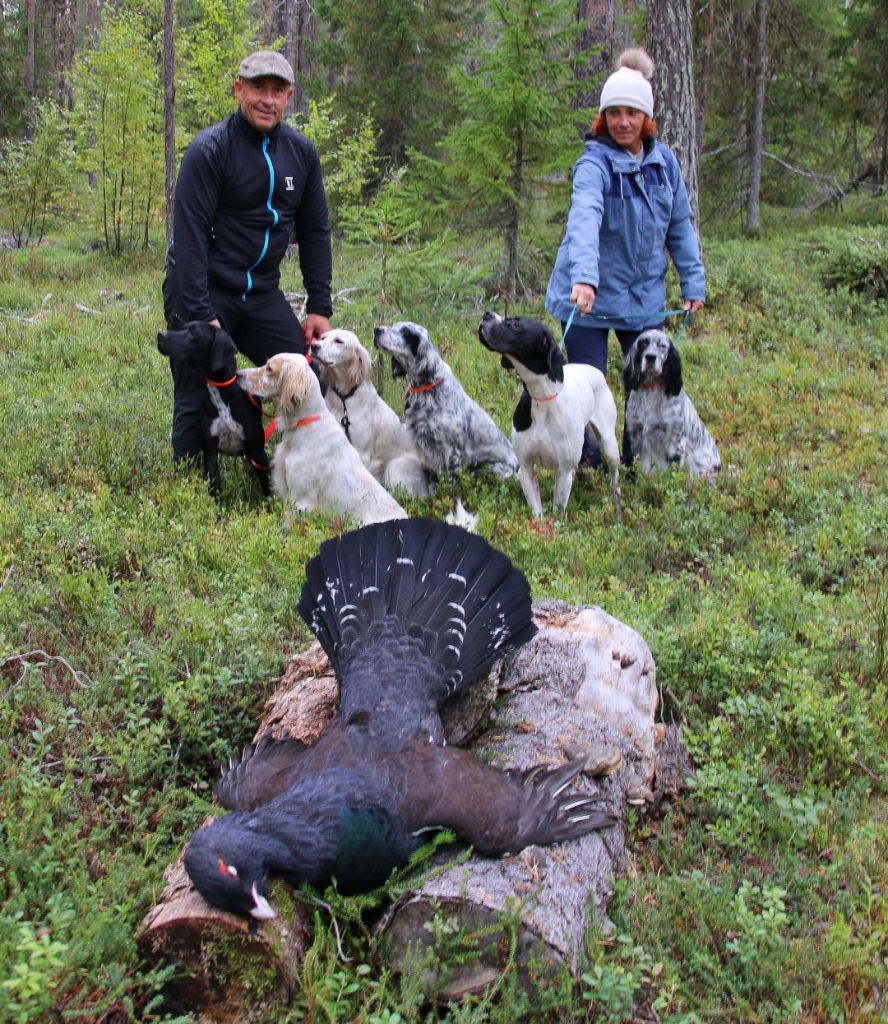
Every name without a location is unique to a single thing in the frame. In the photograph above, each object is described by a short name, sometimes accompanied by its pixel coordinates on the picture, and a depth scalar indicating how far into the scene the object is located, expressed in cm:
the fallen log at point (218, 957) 284
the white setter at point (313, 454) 698
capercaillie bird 298
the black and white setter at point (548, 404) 692
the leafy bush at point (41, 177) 1920
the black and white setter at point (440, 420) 777
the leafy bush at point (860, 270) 1337
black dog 686
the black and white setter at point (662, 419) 761
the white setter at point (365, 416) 769
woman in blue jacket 664
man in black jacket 671
